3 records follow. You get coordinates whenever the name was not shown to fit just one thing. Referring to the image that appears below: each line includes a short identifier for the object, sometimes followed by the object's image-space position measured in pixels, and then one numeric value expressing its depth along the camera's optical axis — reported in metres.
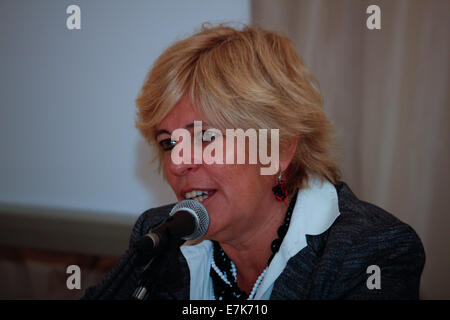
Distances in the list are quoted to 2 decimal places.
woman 1.97
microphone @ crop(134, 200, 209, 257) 1.83
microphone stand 1.83
